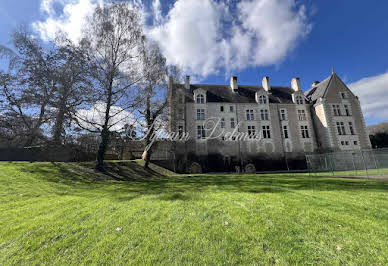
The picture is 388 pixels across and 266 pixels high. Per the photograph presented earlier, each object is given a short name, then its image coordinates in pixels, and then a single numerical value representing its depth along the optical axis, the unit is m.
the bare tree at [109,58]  12.85
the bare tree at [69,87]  10.91
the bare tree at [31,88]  10.92
